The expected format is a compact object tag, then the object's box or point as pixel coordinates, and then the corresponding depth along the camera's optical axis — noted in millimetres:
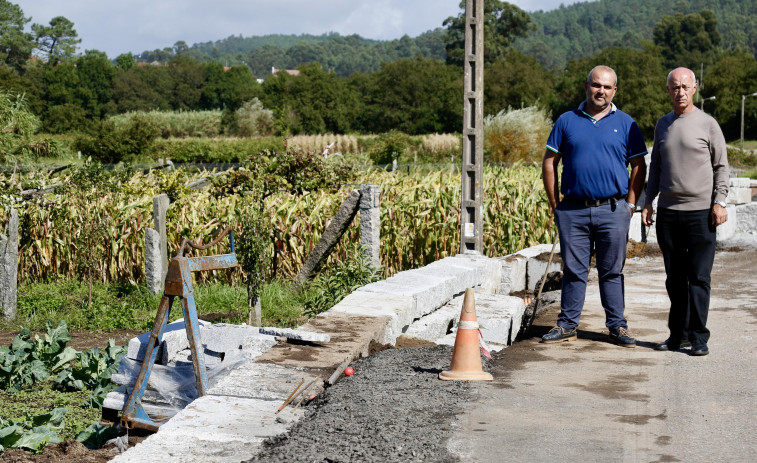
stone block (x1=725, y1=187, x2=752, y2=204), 17203
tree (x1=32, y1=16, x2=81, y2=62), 119812
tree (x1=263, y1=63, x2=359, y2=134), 74562
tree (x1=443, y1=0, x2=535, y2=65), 104500
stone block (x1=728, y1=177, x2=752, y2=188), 17203
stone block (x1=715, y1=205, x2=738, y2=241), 15266
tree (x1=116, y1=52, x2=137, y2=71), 131000
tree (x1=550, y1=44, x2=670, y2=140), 65438
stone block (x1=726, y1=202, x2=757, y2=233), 16328
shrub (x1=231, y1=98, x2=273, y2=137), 63188
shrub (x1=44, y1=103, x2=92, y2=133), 67750
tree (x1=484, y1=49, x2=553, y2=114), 68438
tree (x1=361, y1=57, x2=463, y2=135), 75125
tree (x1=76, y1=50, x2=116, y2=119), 89750
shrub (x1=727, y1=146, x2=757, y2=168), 52656
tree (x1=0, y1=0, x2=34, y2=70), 102600
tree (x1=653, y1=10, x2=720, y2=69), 114875
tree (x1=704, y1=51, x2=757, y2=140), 76000
